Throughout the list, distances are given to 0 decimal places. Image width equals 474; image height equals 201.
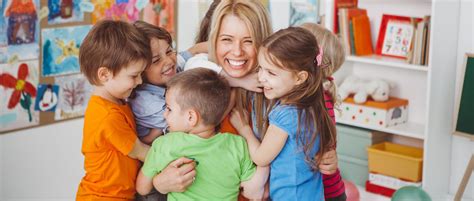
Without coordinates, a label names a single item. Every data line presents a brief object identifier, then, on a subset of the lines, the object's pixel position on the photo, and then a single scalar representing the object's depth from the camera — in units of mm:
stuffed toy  4445
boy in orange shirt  2102
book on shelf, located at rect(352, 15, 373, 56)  4512
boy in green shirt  2070
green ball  2650
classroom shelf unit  4090
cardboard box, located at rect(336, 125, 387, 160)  4528
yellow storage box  4281
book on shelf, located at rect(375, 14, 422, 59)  4391
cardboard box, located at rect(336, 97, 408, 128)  4379
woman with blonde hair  2168
